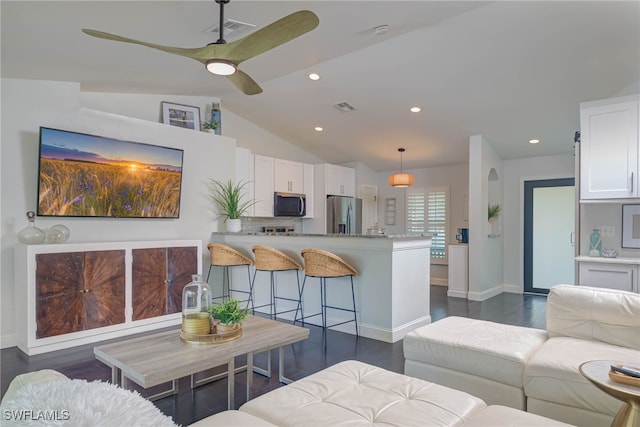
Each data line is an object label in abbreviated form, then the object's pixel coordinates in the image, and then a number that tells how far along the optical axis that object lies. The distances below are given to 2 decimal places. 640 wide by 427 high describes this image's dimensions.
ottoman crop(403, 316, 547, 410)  2.13
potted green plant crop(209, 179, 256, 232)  5.35
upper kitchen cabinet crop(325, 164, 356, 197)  7.22
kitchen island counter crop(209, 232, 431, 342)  3.91
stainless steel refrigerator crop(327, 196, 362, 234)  7.18
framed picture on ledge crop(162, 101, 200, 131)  5.23
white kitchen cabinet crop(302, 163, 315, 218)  7.10
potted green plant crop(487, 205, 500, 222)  6.57
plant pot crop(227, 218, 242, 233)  5.32
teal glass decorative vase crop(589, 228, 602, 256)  3.96
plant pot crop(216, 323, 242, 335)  2.33
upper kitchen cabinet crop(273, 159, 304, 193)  6.57
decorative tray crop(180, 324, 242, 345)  2.24
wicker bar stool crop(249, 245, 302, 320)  4.29
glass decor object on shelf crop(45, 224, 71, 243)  3.79
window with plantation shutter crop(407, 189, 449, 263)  7.66
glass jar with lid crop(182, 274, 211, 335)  2.30
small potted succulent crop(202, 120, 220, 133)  5.49
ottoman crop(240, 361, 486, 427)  1.43
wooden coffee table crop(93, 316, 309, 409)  1.88
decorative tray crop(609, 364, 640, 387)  1.43
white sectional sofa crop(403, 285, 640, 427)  1.92
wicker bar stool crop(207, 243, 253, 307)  4.80
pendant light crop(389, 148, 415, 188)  6.32
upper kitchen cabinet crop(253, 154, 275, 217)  6.22
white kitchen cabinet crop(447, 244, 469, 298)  6.25
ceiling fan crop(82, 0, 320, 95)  2.13
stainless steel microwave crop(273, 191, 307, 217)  6.51
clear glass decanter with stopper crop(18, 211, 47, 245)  3.67
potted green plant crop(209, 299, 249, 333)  2.34
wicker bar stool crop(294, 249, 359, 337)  3.88
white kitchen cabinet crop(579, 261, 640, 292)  3.51
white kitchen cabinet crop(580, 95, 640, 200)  3.55
